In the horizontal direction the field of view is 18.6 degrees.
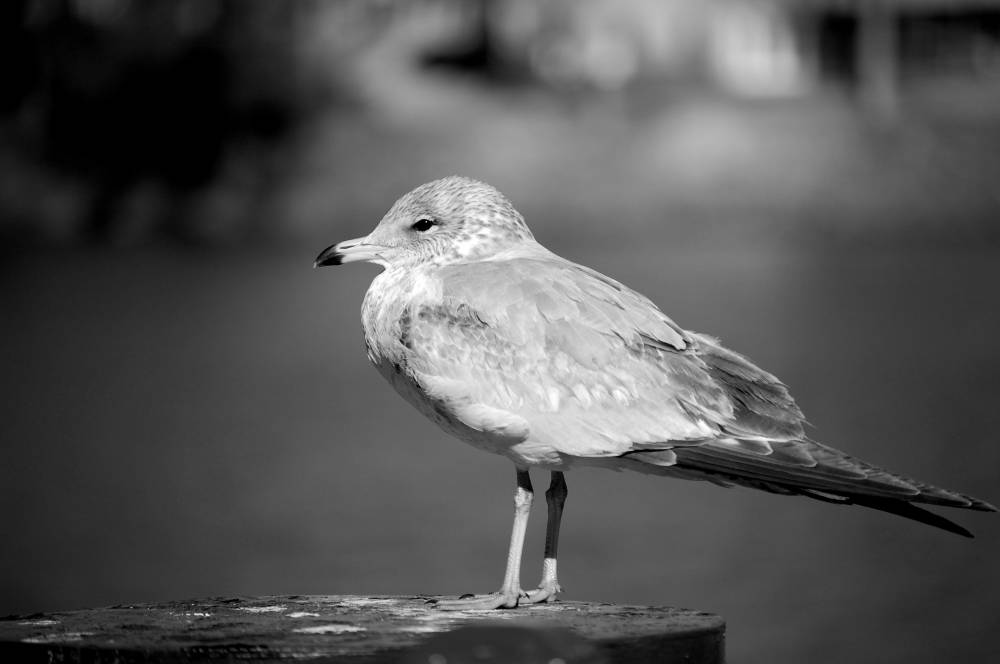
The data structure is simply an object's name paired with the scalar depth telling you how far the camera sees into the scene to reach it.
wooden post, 8.67
